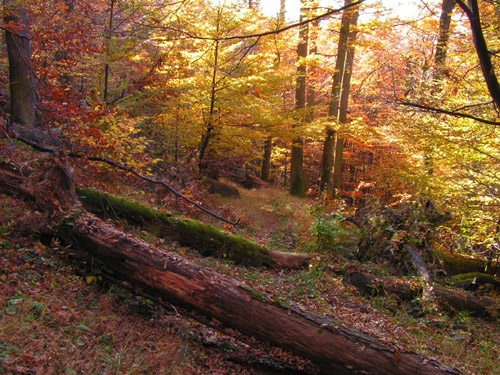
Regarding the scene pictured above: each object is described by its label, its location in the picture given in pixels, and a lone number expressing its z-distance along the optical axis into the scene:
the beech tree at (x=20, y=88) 10.31
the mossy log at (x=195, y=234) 7.43
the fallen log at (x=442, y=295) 7.05
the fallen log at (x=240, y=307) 3.94
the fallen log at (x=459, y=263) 9.03
